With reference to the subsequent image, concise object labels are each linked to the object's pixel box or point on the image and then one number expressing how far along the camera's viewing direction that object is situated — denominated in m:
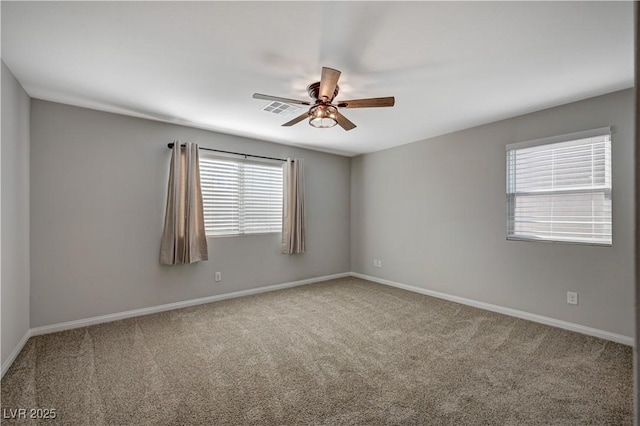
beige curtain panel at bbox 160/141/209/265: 3.70
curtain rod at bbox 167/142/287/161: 3.77
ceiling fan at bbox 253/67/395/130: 2.26
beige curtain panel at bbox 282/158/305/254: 4.86
